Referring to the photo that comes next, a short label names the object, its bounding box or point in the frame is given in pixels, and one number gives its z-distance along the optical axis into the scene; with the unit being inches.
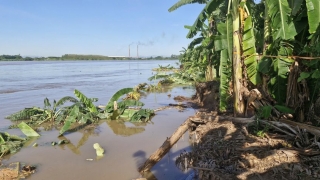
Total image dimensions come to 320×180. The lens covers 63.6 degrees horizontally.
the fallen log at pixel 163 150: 199.6
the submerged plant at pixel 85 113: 390.6
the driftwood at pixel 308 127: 165.6
